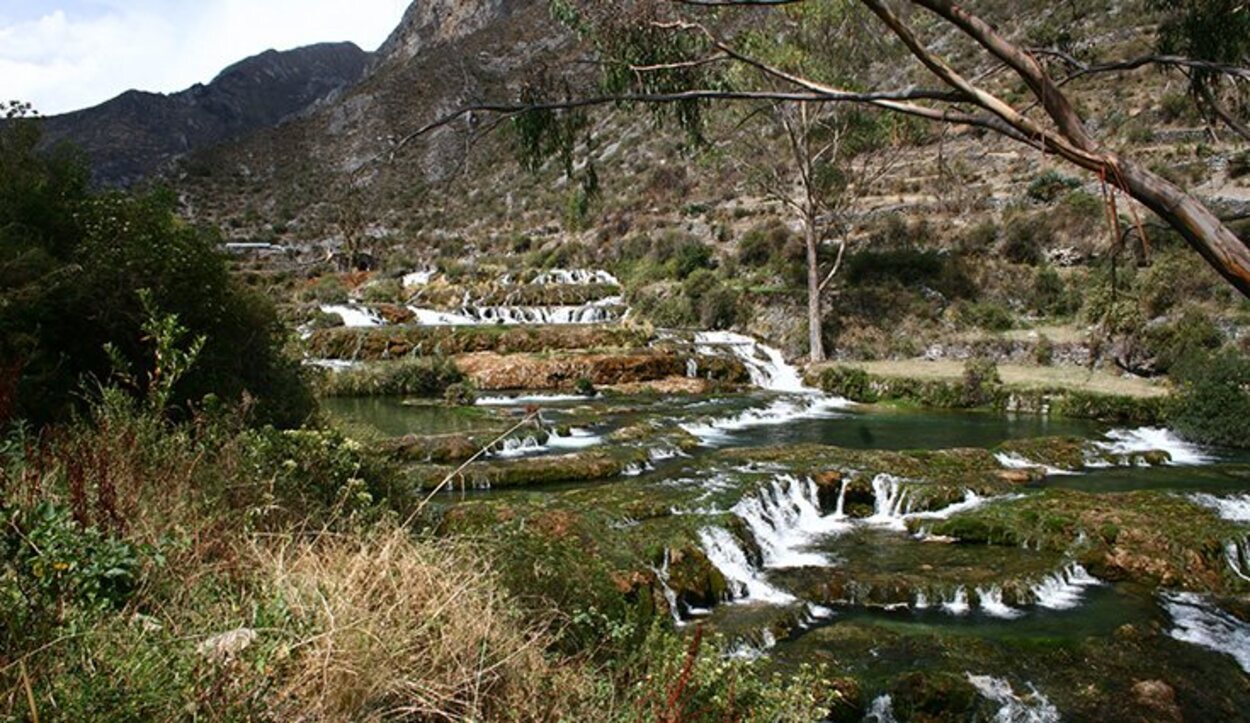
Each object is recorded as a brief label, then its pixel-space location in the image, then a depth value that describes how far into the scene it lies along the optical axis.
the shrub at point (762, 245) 28.25
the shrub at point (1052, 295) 21.22
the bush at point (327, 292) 30.50
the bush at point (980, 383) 16.75
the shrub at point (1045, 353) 19.00
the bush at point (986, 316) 21.34
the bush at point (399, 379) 18.69
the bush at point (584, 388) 18.03
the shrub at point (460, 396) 16.83
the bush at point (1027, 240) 23.70
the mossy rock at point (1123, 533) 7.55
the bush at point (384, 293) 31.47
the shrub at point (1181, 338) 16.53
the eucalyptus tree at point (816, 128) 18.86
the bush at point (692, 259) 29.11
